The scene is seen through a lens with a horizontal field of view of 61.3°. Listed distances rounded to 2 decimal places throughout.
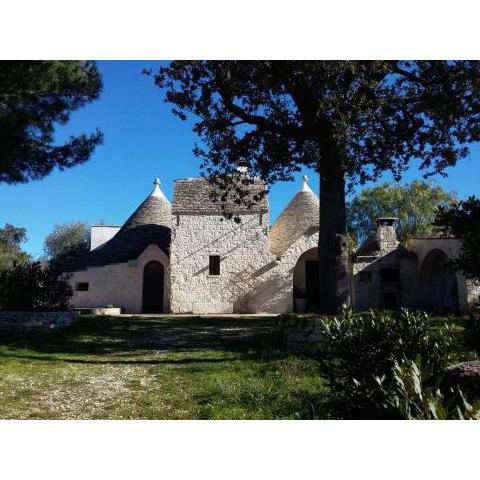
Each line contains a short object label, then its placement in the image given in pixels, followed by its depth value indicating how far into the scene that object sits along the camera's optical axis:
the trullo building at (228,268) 15.85
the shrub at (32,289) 10.37
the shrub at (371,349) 2.98
